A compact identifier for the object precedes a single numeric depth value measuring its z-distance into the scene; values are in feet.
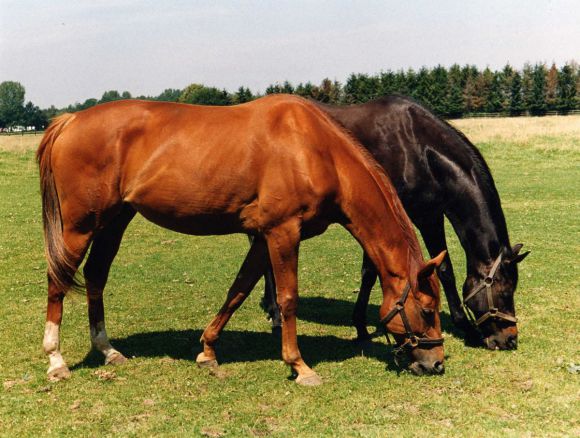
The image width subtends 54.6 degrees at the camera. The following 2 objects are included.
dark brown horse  19.20
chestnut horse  16.78
